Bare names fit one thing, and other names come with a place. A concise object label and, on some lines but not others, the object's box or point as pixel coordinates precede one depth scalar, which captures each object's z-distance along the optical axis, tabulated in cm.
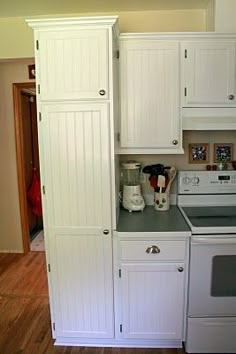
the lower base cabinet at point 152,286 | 189
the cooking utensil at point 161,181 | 230
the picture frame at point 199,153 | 245
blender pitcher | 227
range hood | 209
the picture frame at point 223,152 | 244
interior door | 389
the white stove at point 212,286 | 186
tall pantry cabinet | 177
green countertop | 191
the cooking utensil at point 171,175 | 235
